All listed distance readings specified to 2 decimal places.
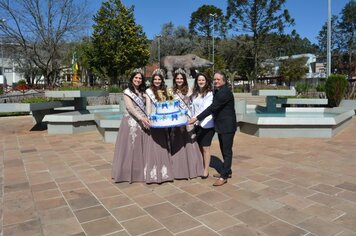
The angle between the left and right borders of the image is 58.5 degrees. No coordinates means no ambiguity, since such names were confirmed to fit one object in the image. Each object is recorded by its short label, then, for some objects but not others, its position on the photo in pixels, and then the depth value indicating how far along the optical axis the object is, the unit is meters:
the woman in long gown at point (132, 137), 4.02
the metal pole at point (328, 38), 16.31
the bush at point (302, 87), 16.36
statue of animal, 17.22
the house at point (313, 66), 49.98
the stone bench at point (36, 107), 8.07
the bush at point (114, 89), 16.40
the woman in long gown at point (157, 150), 3.97
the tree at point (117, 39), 21.00
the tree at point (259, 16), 29.03
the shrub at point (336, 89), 13.17
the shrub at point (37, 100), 8.86
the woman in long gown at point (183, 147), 4.07
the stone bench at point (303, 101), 12.38
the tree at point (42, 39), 16.80
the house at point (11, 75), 54.82
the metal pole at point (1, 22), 16.09
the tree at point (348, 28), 42.50
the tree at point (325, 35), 43.78
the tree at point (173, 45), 39.78
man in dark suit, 3.79
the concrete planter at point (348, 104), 13.02
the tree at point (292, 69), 40.59
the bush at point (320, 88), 15.63
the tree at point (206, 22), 42.25
